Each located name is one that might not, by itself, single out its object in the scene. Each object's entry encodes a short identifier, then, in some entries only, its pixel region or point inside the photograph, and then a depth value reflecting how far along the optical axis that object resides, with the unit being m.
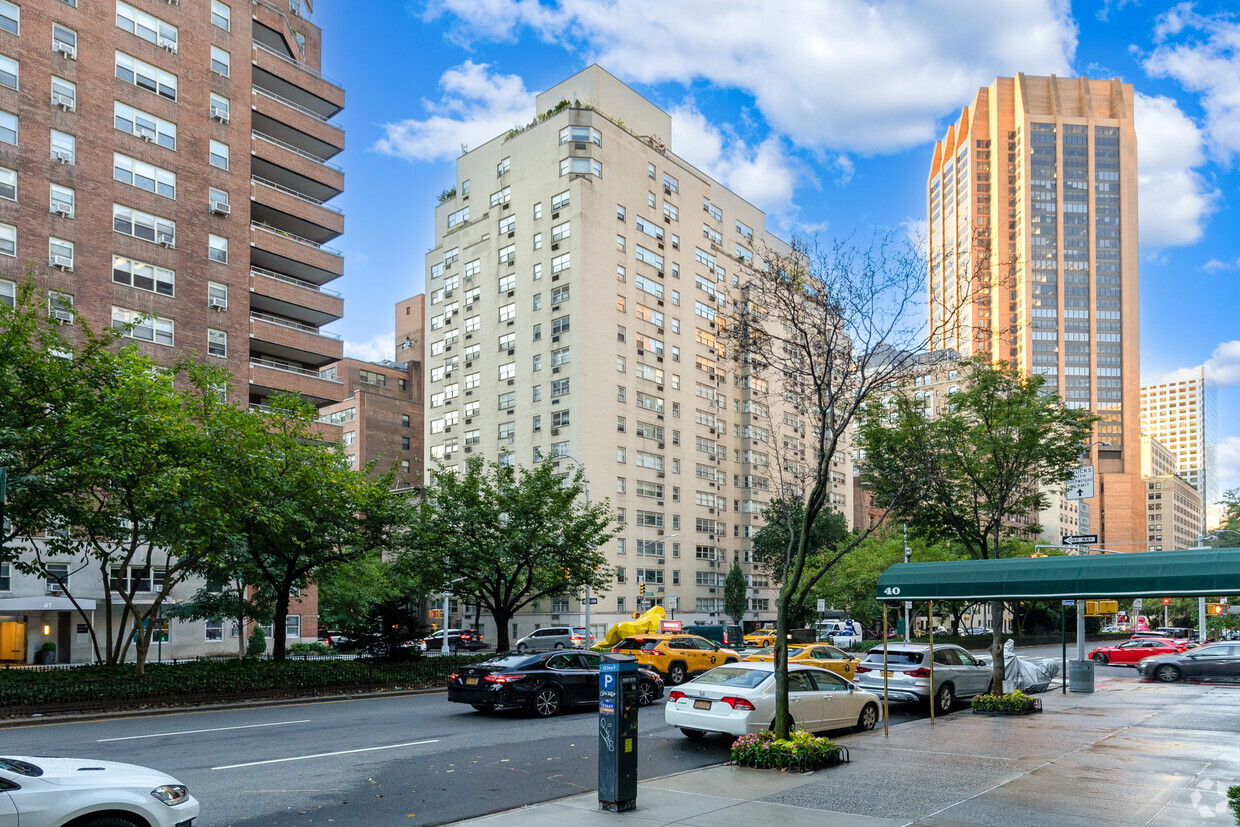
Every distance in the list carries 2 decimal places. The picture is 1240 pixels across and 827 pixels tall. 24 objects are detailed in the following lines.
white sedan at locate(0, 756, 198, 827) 7.14
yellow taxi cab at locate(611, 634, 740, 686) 28.50
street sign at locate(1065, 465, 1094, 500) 27.55
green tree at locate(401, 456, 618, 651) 31.94
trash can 28.47
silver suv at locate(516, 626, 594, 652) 49.22
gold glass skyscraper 166.75
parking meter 10.91
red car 42.19
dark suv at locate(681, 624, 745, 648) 59.16
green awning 14.82
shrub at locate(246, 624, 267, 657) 45.41
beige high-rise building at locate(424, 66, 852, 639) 72.19
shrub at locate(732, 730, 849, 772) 13.38
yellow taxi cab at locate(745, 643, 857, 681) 24.52
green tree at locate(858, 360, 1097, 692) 24.03
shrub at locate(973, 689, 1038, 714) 21.11
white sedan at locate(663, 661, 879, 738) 15.38
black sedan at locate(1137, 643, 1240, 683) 33.47
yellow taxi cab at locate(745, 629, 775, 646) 53.12
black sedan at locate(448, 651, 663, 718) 20.55
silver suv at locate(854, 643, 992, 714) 21.59
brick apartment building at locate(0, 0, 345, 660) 42.59
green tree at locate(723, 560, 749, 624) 79.06
